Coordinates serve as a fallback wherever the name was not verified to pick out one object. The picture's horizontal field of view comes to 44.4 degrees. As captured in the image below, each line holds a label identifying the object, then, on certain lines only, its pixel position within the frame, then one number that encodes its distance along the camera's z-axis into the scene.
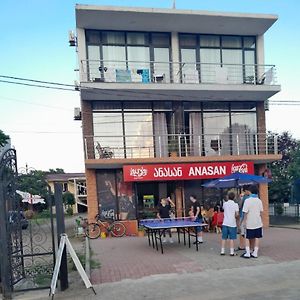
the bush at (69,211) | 38.53
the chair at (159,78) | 17.31
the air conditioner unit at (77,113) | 20.13
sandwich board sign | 6.87
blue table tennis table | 10.34
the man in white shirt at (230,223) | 9.65
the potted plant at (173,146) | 17.92
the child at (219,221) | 15.29
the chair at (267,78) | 18.00
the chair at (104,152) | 17.08
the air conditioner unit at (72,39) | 18.78
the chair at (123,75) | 16.80
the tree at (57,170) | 74.62
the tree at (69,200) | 40.88
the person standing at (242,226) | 9.93
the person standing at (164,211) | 13.23
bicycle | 16.06
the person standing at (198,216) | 12.15
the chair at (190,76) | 17.78
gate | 7.12
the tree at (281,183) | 23.88
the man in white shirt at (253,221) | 9.27
